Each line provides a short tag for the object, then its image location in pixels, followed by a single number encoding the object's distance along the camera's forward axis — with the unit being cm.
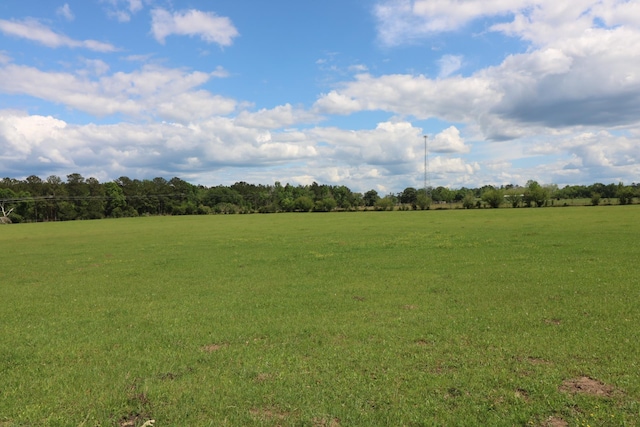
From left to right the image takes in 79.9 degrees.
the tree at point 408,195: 18859
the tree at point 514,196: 11870
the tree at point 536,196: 11469
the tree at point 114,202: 14194
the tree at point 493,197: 11994
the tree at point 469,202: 12269
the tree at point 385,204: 14162
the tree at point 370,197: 17786
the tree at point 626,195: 10375
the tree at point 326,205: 15450
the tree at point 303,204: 15838
